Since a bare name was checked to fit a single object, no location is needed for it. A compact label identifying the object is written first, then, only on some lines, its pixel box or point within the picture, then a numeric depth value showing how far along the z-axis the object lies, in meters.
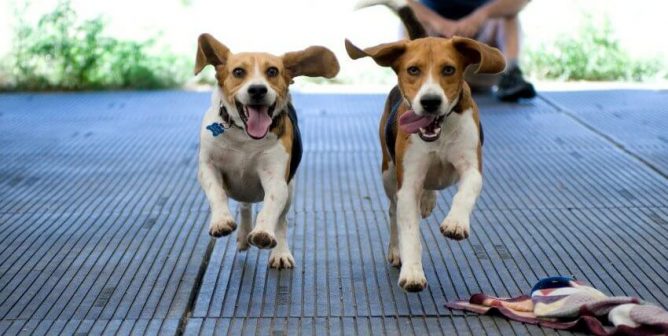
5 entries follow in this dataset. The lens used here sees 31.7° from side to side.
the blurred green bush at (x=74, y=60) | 10.95
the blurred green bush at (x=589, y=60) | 10.91
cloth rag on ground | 3.46
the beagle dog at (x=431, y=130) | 3.96
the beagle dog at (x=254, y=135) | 4.17
